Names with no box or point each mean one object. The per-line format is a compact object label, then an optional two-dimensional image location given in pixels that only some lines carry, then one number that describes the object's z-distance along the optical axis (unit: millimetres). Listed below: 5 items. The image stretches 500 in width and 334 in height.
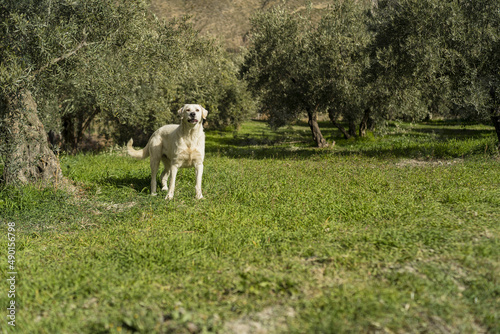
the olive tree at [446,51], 14125
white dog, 9125
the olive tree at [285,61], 20734
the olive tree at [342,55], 19500
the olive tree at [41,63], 8367
